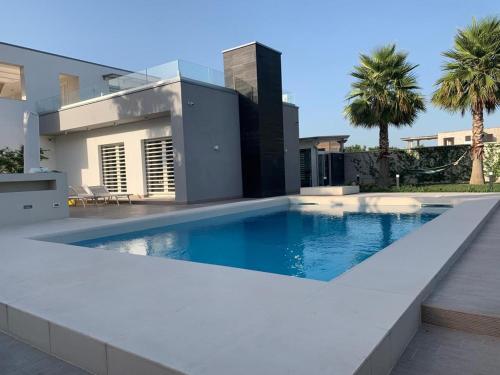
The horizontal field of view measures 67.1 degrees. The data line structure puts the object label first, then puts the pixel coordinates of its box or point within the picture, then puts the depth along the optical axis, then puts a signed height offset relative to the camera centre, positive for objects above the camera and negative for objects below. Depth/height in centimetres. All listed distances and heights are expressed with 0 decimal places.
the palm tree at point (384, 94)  1562 +302
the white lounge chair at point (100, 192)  1447 -56
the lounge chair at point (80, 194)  1409 -60
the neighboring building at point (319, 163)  2102 +30
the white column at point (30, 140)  1030 +112
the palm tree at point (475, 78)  1376 +317
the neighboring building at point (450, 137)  4659 +333
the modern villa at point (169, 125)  1400 +220
